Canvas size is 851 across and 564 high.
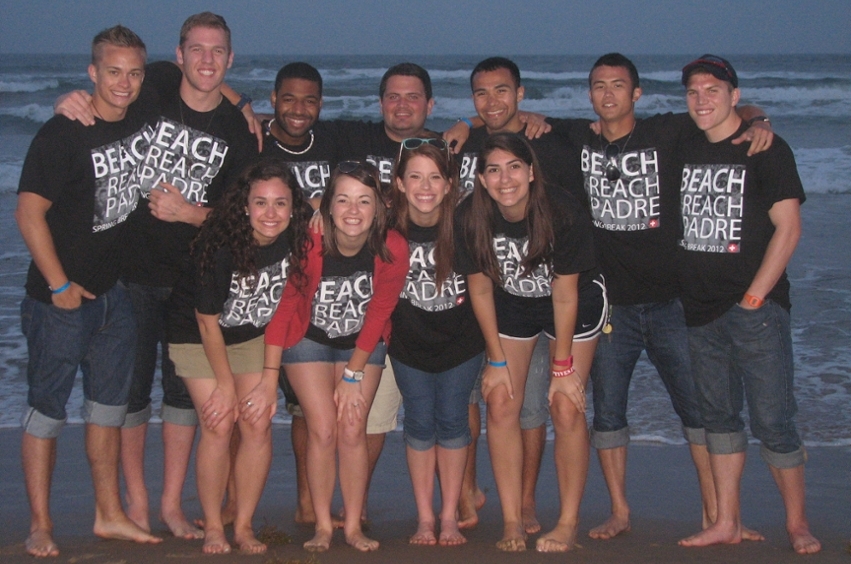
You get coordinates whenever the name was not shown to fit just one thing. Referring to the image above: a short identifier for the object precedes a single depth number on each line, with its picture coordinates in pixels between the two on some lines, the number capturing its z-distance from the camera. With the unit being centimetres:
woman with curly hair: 398
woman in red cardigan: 409
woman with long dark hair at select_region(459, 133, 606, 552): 408
